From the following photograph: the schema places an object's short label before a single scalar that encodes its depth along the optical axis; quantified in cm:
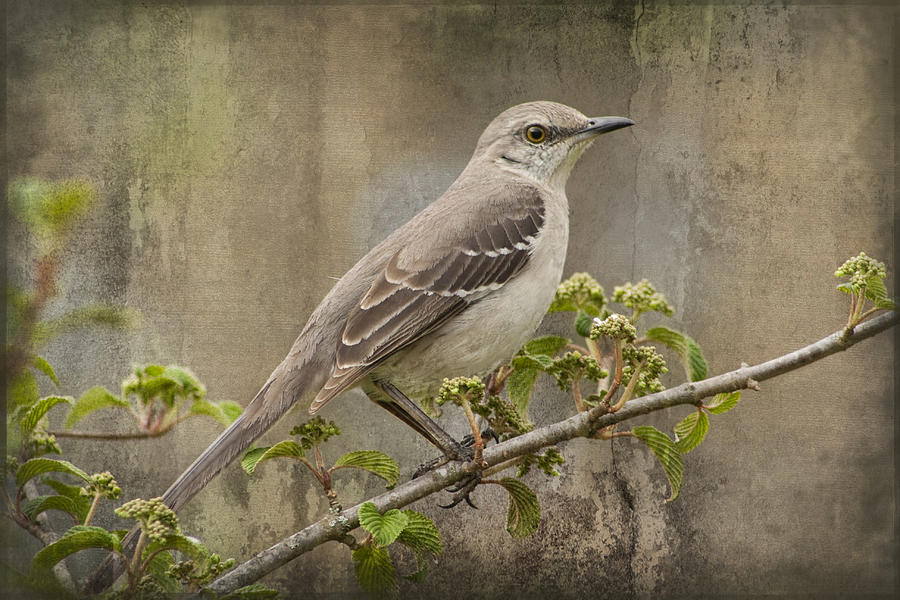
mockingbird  529
